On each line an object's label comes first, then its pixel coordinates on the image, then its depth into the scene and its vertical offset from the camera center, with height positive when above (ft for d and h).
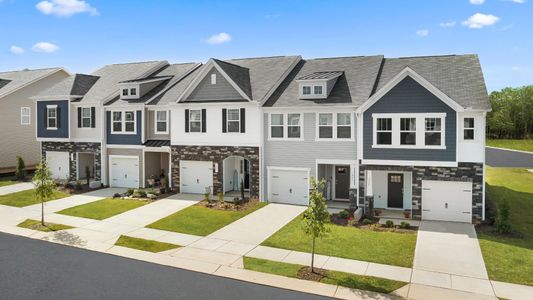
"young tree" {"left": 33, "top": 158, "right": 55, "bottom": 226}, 65.16 -7.44
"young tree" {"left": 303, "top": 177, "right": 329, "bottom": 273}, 45.03 -8.72
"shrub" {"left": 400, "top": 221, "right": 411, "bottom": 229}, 63.82 -13.81
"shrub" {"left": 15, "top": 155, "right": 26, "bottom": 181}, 108.68 -8.67
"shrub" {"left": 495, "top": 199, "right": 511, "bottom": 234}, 59.98 -12.31
